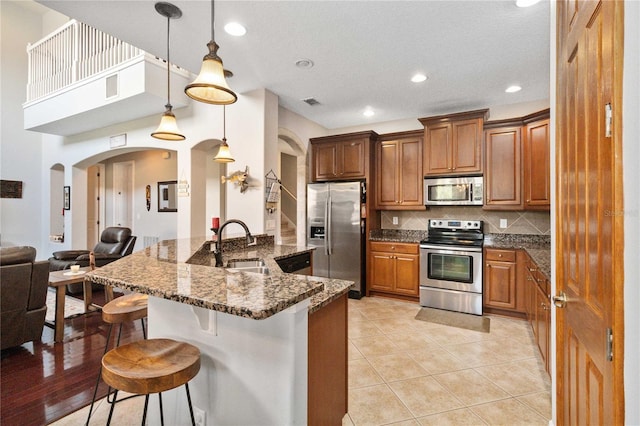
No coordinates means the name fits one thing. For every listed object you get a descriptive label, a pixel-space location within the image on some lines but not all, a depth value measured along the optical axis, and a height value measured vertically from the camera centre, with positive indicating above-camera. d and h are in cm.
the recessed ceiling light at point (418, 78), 339 +153
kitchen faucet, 192 -23
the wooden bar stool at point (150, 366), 112 -59
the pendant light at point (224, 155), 340 +66
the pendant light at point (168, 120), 227 +80
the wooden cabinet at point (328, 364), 140 -75
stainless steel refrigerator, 451 -25
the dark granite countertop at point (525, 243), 308 -39
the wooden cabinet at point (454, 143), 402 +95
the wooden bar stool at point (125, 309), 202 -65
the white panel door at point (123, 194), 746 +51
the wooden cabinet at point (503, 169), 384 +57
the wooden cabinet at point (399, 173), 452 +61
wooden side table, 300 -75
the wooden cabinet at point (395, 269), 427 -79
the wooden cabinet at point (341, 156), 462 +89
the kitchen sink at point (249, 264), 243 -42
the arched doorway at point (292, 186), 483 +56
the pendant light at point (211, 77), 177 +81
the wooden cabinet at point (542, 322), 214 -83
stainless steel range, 383 -75
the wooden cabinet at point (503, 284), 364 -86
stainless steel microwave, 406 +31
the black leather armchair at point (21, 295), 271 -74
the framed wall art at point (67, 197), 650 +36
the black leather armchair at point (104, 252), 466 -63
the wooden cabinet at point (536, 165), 358 +57
